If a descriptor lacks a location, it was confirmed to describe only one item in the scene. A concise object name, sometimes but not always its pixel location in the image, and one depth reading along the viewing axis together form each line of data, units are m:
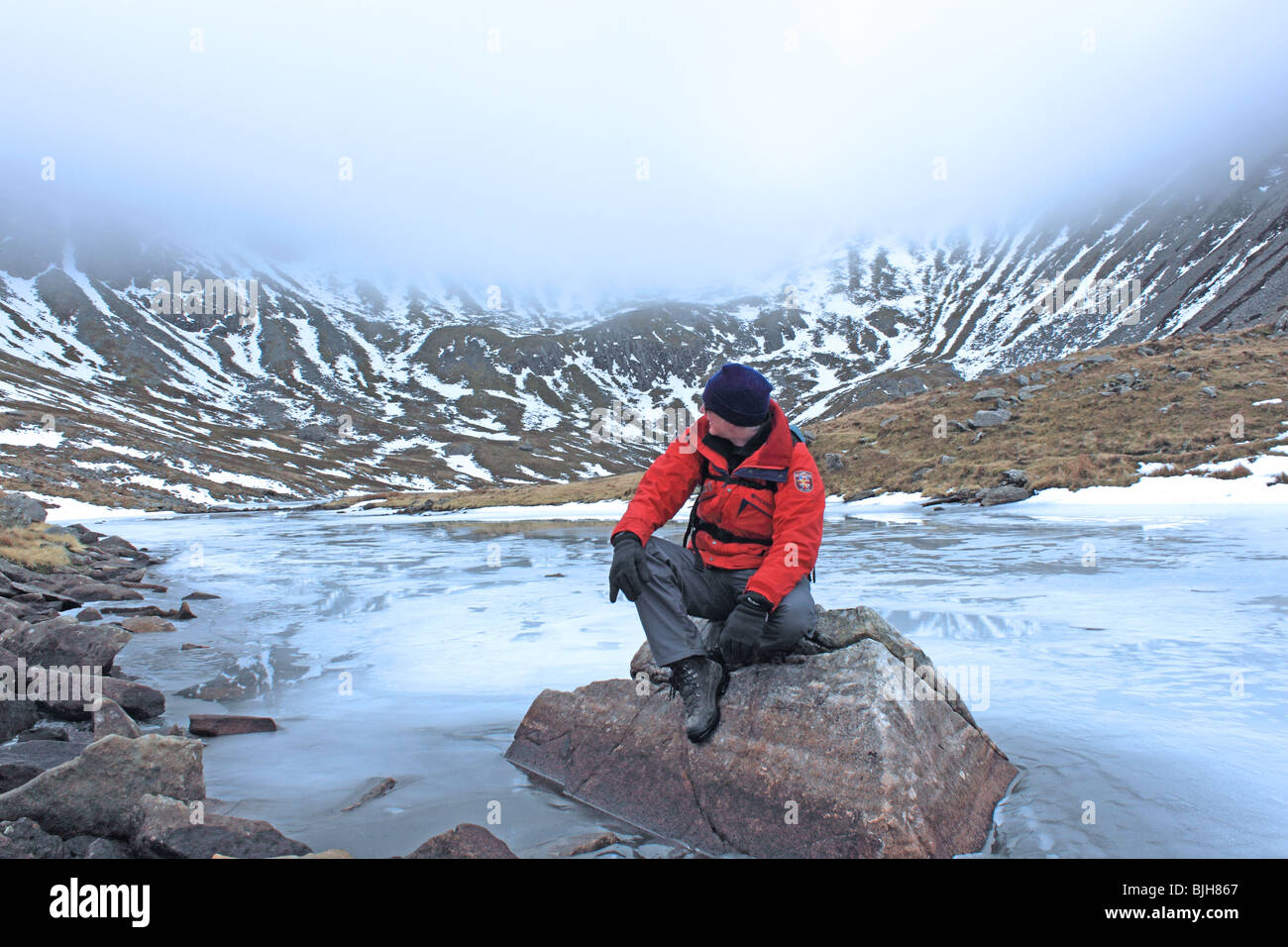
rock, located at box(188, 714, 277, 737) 5.31
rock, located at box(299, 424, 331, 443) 121.62
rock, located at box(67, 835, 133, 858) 3.16
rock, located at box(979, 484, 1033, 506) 23.97
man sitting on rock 4.23
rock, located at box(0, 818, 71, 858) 3.05
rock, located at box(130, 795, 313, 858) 3.12
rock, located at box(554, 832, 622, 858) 3.45
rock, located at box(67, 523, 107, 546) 22.62
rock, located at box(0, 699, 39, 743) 4.83
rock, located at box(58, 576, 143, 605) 11.66
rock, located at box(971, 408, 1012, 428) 32.32
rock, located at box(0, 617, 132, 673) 6.08
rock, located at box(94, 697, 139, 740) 4.72
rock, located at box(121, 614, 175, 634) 9.10
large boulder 3.46
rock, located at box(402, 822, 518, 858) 3.17
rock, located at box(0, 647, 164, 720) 5.22
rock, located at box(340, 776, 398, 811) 4.17
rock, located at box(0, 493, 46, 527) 21.06
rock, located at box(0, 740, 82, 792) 3.76
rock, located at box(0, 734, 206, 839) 3.30
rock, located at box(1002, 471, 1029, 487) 24.48
